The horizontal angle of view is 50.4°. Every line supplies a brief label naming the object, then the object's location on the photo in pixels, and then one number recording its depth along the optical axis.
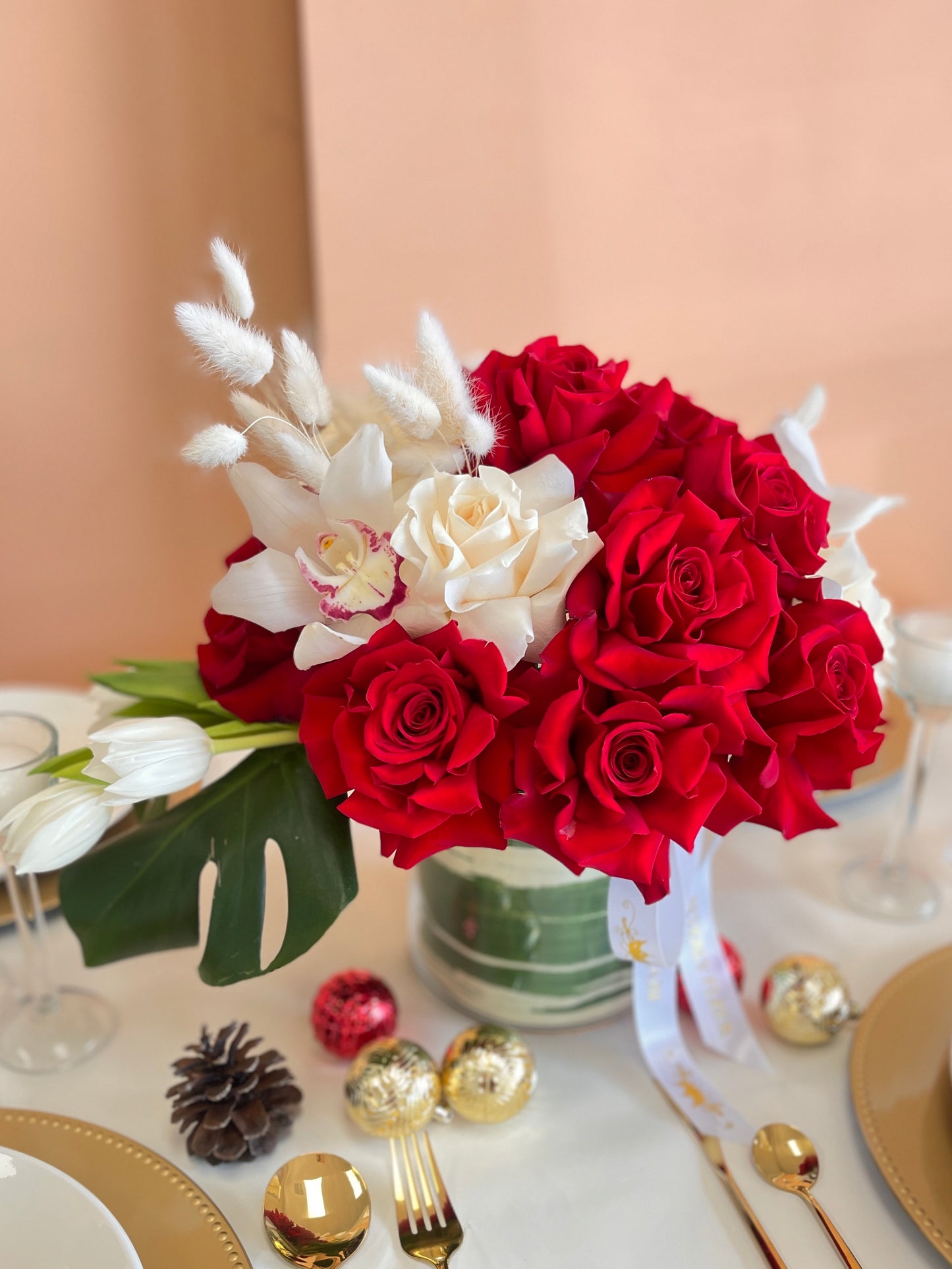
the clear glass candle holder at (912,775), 0.74
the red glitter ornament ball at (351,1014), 0.63
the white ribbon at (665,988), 0.56
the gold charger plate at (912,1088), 0.52
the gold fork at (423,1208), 0.51
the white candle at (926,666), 0.74
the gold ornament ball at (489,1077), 0.58
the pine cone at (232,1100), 0.56
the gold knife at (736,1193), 0.51
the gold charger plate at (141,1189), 0.49
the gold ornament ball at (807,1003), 0.64
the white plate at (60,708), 0.90
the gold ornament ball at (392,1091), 0.57
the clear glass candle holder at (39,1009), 0.59
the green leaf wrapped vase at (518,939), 0.60
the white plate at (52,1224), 0.44
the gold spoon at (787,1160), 0.55
